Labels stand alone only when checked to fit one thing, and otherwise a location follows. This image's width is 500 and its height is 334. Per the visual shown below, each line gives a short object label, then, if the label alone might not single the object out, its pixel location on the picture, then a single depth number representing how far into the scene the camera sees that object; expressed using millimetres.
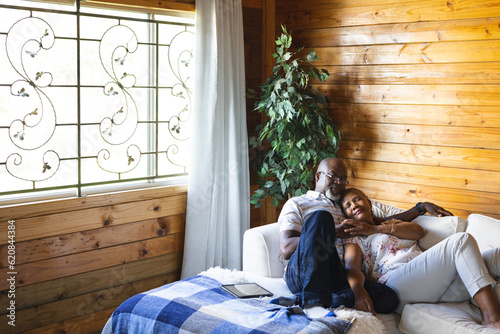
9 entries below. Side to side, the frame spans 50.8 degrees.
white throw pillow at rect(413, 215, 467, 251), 2898
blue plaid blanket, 2123
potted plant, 3525
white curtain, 3518
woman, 2420
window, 2824
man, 2426
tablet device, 2467
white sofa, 2350
